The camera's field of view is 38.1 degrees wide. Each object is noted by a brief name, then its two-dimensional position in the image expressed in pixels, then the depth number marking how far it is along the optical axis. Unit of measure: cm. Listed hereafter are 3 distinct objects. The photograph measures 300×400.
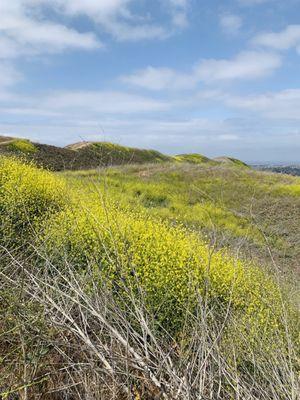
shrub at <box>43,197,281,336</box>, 602
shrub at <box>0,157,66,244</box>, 877
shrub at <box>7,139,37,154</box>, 2939
